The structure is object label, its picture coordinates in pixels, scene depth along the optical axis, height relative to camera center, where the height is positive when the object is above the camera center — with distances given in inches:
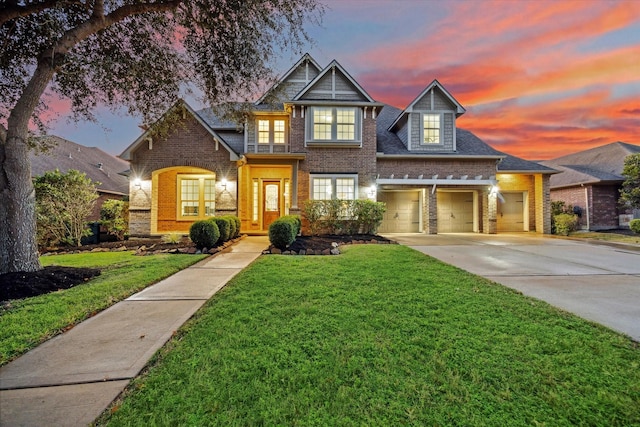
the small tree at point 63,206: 350.9 +16.8
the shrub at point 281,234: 311.4 -16.6
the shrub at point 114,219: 449.1 -0.4
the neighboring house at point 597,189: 593.6 +67.3
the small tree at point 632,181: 498.8 +71.0
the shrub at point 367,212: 445.1 +11.4
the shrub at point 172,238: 401.1 -28.5
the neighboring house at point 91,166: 629.9 +130.9
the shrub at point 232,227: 388.2 -11.1
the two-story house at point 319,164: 463.5 +99.2
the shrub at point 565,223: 527.2 -6.7
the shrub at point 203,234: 322.0 -17.3
